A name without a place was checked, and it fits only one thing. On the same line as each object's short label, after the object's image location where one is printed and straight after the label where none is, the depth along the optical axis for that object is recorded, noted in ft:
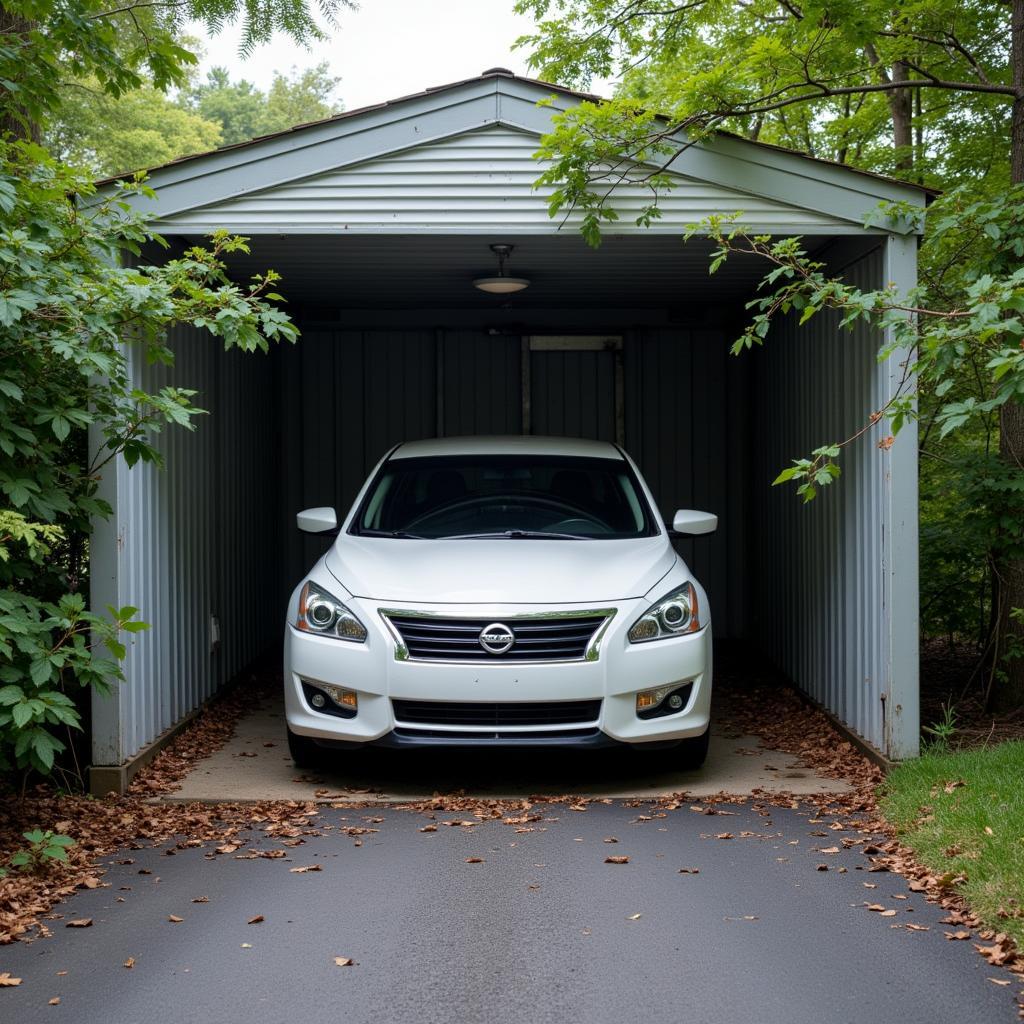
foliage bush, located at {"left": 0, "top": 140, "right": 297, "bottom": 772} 17.83
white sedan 20.92
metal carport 23.36
